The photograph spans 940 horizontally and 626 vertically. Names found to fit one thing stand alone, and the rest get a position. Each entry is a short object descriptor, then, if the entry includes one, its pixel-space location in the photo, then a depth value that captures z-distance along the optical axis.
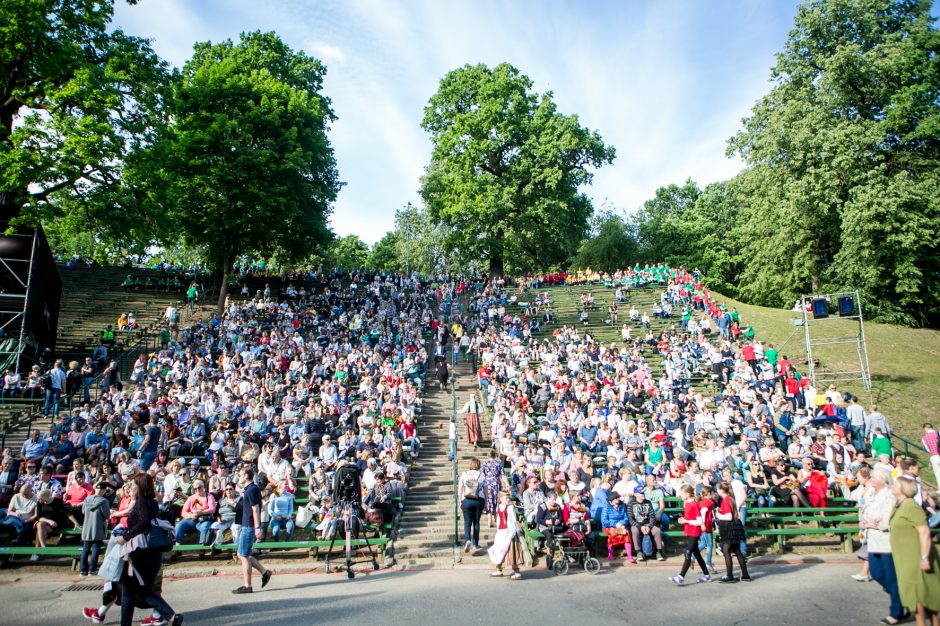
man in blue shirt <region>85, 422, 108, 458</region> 12.70
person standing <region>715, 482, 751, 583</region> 8.87
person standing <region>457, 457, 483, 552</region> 10.58
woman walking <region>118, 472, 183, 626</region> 6.50
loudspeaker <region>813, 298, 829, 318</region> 19.09
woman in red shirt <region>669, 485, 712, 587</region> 9.01
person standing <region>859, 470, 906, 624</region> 6.94
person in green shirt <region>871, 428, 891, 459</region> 13.62
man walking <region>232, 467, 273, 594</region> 8.28
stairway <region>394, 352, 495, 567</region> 10.80
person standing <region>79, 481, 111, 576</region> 9.52
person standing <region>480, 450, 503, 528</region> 10.88
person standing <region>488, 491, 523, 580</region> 9.42
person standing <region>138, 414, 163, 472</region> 12.94
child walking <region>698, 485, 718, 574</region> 9.06
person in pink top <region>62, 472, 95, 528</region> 10.88
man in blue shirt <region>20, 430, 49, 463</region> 12.20
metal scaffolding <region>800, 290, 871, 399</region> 19.53
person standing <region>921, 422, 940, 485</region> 12.80
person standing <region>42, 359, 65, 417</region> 15.82
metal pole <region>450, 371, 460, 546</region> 10.86
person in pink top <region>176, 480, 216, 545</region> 10.74
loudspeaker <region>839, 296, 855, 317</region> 19.22
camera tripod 9.46
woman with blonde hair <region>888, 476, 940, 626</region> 6.20
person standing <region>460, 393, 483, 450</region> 15.86
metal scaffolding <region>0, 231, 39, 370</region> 17.56
